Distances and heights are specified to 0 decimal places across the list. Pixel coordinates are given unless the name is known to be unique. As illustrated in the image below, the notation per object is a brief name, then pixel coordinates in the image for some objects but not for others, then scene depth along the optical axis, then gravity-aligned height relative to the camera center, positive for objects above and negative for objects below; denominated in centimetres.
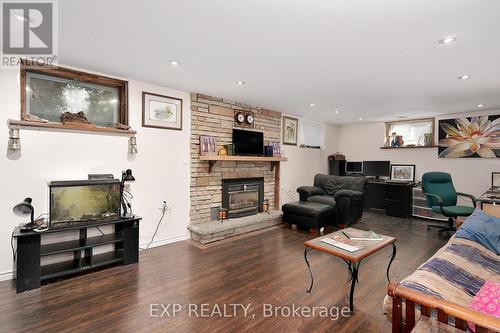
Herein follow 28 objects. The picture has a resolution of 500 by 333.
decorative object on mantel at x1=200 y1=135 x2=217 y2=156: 397 +32
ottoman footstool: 417 -92
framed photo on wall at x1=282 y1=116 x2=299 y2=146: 552 +82
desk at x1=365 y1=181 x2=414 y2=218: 535 -76
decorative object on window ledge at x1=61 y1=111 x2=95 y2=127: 278 +53
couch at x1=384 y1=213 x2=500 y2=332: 107 -72
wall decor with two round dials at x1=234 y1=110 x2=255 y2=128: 452 +89
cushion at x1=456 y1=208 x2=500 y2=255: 214 -62
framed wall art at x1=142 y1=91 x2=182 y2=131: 340 +78
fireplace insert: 434 -62
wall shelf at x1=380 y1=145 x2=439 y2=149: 537 +45
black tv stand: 229 -98
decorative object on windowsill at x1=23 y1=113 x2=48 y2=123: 253 +47
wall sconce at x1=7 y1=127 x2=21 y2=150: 242 +23
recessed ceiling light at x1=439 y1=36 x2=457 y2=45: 203 +111
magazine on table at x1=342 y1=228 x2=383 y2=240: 247 -76
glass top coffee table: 204 -78
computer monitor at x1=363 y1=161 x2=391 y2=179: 593 -7
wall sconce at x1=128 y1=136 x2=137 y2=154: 321 +24
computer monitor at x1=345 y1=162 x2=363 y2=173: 641 -5
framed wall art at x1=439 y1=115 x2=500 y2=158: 468 +61
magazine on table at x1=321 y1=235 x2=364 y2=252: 219 -76
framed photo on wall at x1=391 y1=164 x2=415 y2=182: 572 -16
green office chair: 430 -46
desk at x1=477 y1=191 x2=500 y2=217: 317 -53
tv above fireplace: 446 +42
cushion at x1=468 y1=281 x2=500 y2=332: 112 -68
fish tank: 252 -45
